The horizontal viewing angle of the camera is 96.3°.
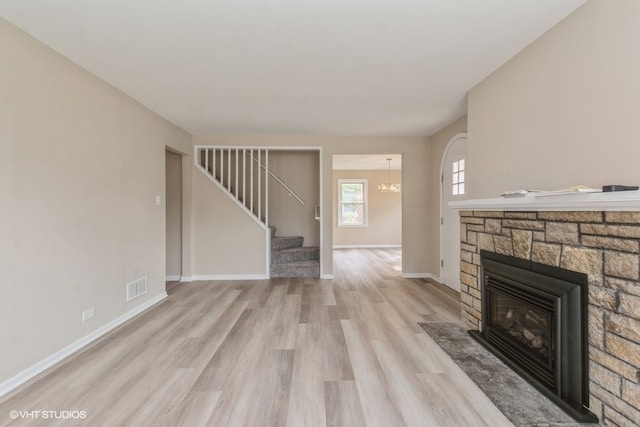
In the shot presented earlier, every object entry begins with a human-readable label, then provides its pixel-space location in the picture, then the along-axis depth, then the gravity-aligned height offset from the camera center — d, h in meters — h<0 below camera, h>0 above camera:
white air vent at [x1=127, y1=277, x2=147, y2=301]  3.24 -0.87
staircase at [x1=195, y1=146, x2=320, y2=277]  5.07 +0.45
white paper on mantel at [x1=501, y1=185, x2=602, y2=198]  1.54 +0.12
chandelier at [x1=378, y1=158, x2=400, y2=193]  8.41 +0.75
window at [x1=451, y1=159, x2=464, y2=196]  4.09 +0.50
